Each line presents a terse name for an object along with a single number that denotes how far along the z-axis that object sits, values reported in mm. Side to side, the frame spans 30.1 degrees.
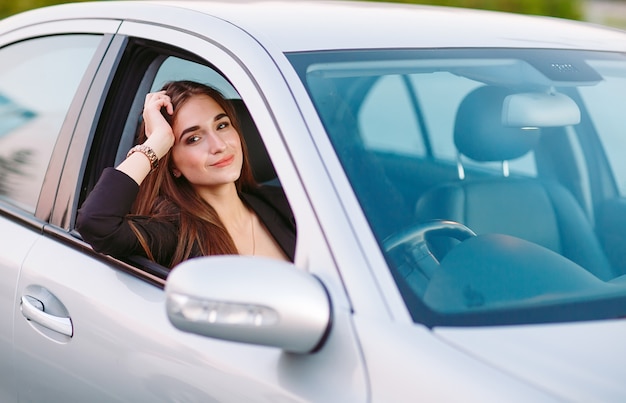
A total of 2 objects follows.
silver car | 1914
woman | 2770
